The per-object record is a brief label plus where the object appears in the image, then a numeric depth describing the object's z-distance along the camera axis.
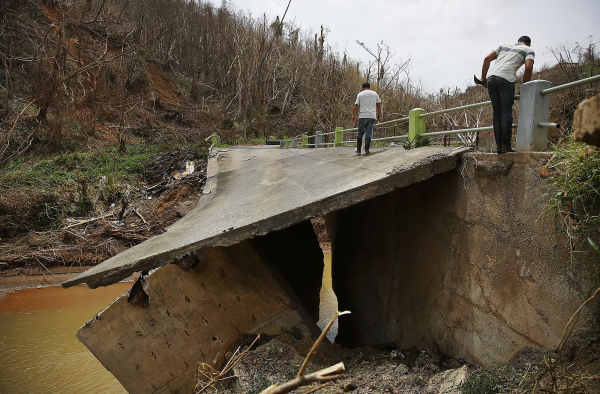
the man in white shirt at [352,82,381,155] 6.90
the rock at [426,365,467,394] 3.12
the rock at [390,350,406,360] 4.27
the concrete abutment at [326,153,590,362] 2.93
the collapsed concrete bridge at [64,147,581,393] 3.15
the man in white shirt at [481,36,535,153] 3.83
